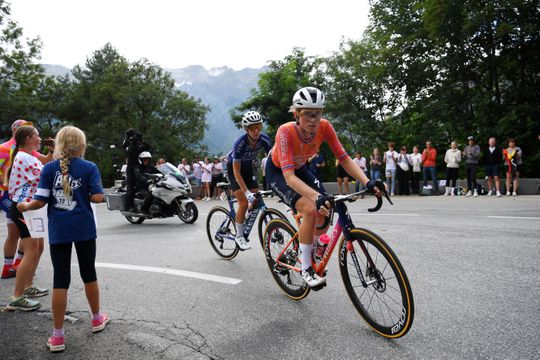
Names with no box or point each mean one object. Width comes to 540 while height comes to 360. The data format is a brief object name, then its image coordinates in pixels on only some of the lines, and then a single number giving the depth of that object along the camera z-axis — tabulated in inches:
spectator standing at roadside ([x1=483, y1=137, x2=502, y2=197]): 560.7
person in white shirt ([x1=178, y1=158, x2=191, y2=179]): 842.2
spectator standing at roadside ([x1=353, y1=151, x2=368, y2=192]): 676.1
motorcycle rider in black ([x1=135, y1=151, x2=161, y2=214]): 430.5
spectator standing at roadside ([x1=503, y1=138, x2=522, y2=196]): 545.3
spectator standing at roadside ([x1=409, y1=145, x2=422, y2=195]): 644.7
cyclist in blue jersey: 220.8
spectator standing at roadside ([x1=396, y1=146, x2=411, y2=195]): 644.1
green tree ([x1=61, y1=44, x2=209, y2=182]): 1740.9
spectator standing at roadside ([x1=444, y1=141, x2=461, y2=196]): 603.5
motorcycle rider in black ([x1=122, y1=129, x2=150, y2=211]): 420.8
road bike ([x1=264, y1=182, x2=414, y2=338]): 122.7
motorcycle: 419.8
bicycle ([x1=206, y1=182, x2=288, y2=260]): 232.4
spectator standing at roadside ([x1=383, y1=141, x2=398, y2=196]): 651.5
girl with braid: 134.5
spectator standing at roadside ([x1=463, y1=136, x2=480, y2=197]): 583.8
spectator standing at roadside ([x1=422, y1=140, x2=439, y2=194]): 625.9
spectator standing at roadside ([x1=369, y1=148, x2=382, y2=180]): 666.8
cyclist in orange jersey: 150.3
